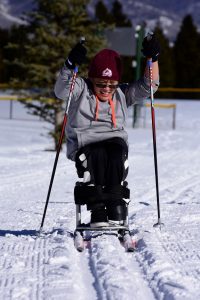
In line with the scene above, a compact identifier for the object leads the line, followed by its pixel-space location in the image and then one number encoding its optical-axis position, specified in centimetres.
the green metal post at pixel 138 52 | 2789
